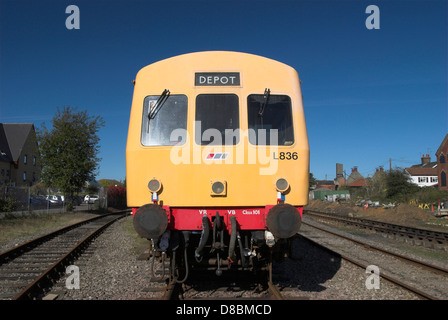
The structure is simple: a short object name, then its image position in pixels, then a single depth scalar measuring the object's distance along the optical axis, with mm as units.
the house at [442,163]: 45500
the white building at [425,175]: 68500
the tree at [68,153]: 23734
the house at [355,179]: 84900
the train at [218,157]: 4961
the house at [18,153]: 38456
